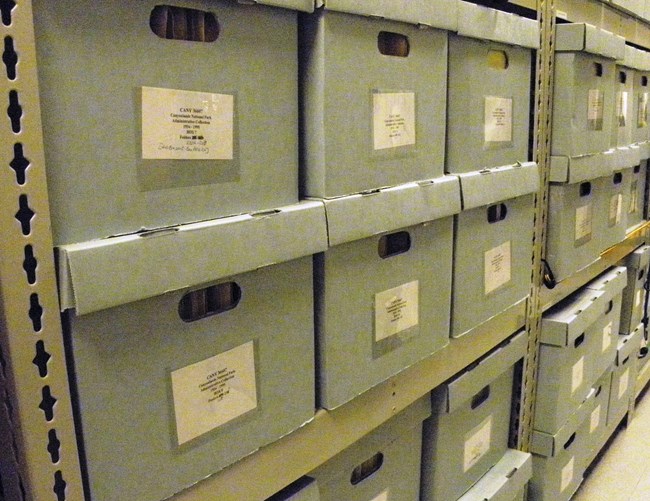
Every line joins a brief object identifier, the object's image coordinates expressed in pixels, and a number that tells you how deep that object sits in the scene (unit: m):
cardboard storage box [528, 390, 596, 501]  1.34
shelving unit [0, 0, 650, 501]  0.41
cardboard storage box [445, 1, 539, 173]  0.88
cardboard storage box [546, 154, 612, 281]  1.21
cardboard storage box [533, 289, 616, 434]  1.28
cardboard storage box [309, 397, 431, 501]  0.79
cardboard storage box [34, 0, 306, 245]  0.45
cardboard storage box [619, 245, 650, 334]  1.89
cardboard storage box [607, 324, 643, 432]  1.78
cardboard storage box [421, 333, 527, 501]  0.98
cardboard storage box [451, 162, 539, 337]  0.93
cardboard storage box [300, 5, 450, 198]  0.65
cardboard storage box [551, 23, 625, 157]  1.16
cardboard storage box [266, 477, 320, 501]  0.69
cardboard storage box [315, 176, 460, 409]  0.70
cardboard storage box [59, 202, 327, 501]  0.48
